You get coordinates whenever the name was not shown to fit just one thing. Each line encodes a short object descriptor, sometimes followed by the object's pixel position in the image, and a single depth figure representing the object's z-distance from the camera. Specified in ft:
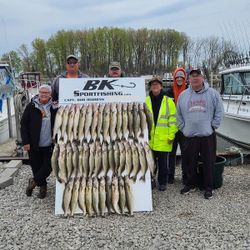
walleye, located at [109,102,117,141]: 12.59
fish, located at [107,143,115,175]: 12.35
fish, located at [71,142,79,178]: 12.30
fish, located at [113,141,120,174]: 12.37
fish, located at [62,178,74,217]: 12.01
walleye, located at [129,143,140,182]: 12.43
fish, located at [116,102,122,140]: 12.65
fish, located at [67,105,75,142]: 12.55
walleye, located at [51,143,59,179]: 12.30
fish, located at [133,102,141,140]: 12.72
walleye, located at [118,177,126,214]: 12.06
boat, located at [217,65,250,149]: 23.91
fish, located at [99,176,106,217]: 11.93
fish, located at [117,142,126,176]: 12.37
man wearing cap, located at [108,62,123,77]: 14.35
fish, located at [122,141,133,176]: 12.40
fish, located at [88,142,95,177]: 12.30
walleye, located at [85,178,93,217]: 11.96
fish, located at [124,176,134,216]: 12.09
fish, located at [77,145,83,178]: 12.31
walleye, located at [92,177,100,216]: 11.95
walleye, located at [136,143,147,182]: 12.49
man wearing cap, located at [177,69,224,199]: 13.30
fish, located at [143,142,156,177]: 12.58
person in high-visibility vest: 13.78
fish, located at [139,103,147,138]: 12.77
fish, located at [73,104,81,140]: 12.55
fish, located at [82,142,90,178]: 12.30
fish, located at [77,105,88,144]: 12.55
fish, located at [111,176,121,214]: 11.96
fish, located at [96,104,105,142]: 12.59
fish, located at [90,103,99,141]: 12.56
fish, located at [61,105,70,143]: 12.56
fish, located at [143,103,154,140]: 12.89
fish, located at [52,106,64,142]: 12.57
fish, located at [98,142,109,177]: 12.32
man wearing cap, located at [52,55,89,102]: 13.80
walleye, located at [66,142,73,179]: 12.28
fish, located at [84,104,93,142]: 12.56
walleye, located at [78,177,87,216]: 12.00
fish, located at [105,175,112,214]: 12.05
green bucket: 14.47
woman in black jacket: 13.30
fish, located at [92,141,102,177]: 12.30
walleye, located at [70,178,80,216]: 12.02
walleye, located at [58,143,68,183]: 12.27
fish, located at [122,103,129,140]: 12.68
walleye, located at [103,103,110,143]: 12.56
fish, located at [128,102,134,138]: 12.73
